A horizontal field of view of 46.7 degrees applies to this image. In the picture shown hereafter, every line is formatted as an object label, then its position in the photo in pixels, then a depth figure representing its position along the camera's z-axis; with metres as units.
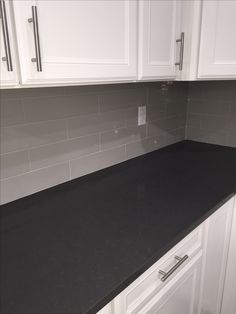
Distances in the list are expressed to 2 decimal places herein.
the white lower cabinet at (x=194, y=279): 0.86
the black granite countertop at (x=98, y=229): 0.71
